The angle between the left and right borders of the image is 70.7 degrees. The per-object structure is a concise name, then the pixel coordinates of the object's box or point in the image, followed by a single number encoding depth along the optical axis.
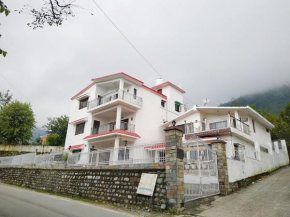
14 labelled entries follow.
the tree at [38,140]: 48.73
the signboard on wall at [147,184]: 7.58
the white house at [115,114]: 19.80
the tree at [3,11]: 3.60
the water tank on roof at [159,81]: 28.16
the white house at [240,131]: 15.95
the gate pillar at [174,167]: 6.94
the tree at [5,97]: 39.17
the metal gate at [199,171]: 7.94
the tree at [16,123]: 27.16
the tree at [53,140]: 34.14
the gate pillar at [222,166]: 9.60
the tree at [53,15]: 5.04
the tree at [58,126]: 38.42
